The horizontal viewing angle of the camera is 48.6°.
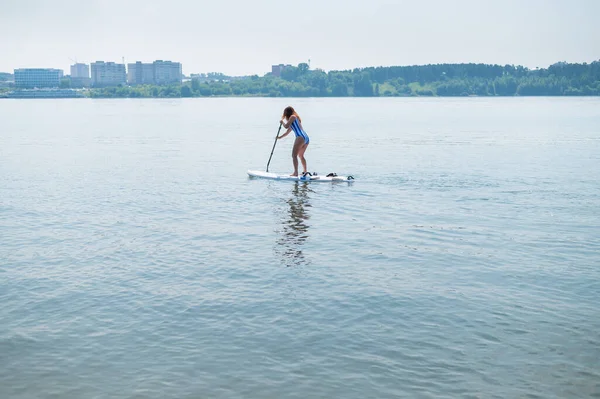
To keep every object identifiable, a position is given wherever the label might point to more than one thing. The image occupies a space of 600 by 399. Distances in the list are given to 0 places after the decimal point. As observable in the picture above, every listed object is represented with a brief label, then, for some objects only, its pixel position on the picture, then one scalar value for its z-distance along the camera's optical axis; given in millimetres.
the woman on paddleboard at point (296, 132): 29047
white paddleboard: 29453
